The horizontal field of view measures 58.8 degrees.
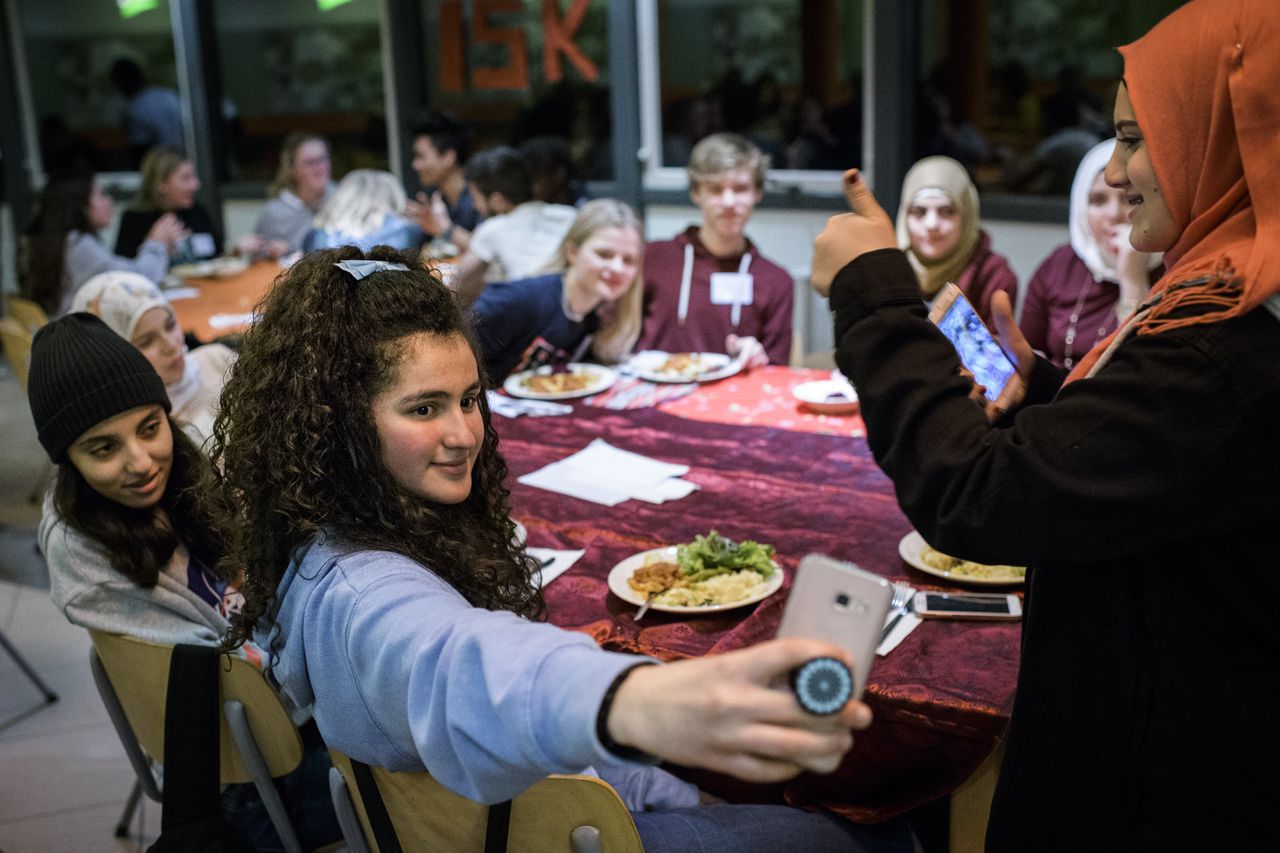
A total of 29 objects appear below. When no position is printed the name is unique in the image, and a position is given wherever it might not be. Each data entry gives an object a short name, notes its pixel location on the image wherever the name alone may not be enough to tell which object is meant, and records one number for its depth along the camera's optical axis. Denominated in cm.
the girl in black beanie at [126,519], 194
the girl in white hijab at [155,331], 288
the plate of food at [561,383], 337
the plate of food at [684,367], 348
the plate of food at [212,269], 586
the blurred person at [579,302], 362
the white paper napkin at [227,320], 456
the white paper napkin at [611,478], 256
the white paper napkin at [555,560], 214
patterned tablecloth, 169
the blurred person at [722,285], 421
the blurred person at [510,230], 497
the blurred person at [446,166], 653
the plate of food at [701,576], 196
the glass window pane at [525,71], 679
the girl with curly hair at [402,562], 96
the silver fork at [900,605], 187
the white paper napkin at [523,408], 323
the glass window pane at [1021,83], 509
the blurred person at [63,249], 512
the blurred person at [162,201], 641
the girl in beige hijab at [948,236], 390
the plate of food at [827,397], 310
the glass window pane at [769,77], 586
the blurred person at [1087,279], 361
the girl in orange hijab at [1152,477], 106
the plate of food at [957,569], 199
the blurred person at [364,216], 577
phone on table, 188
